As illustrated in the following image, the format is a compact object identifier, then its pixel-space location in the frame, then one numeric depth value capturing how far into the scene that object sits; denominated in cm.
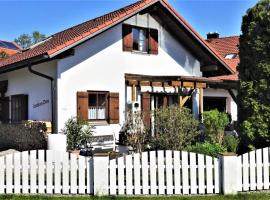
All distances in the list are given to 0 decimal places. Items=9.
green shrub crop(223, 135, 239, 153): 1077
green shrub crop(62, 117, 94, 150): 1196
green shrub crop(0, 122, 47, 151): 1187
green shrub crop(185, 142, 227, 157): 978
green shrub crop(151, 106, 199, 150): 1040
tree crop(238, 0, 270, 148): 938
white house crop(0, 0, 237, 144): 1284
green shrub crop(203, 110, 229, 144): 1178
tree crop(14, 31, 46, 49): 7550
